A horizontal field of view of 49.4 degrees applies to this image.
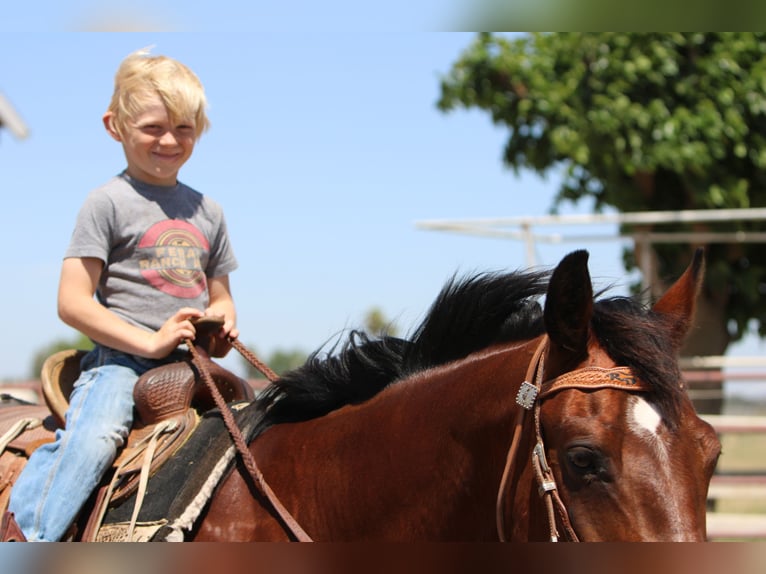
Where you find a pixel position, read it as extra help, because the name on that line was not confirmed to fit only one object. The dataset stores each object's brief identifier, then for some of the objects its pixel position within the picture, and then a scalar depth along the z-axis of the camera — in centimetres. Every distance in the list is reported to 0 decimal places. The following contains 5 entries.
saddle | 255
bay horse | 193
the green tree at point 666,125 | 903
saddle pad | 242
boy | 258
